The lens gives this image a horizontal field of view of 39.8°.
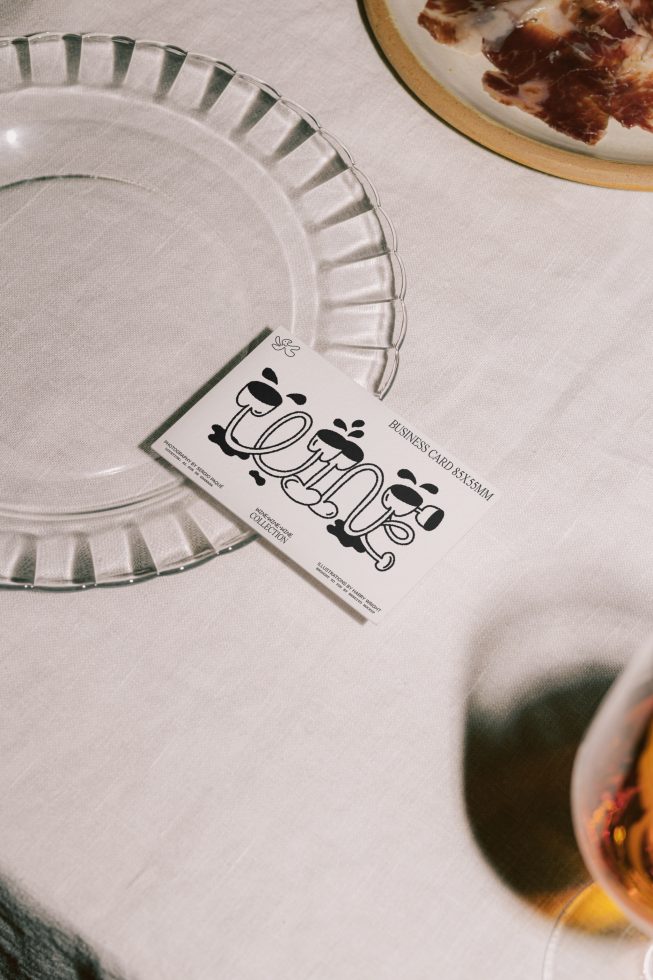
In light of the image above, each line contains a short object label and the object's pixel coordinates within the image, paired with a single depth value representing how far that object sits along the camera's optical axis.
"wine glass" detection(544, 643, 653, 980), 0.43
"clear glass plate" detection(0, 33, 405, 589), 0.59
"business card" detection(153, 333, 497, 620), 0.57
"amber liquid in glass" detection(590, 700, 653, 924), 0.46
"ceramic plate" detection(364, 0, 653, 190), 0.68
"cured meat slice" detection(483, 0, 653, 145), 0.69
